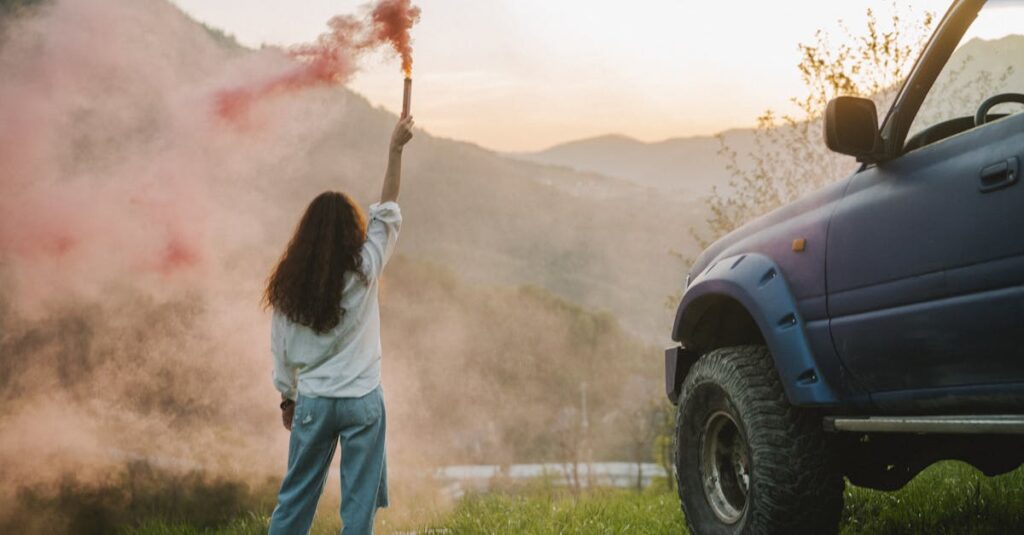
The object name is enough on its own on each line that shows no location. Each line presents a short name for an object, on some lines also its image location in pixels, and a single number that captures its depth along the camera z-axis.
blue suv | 3.20
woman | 4.50
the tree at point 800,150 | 11.56
